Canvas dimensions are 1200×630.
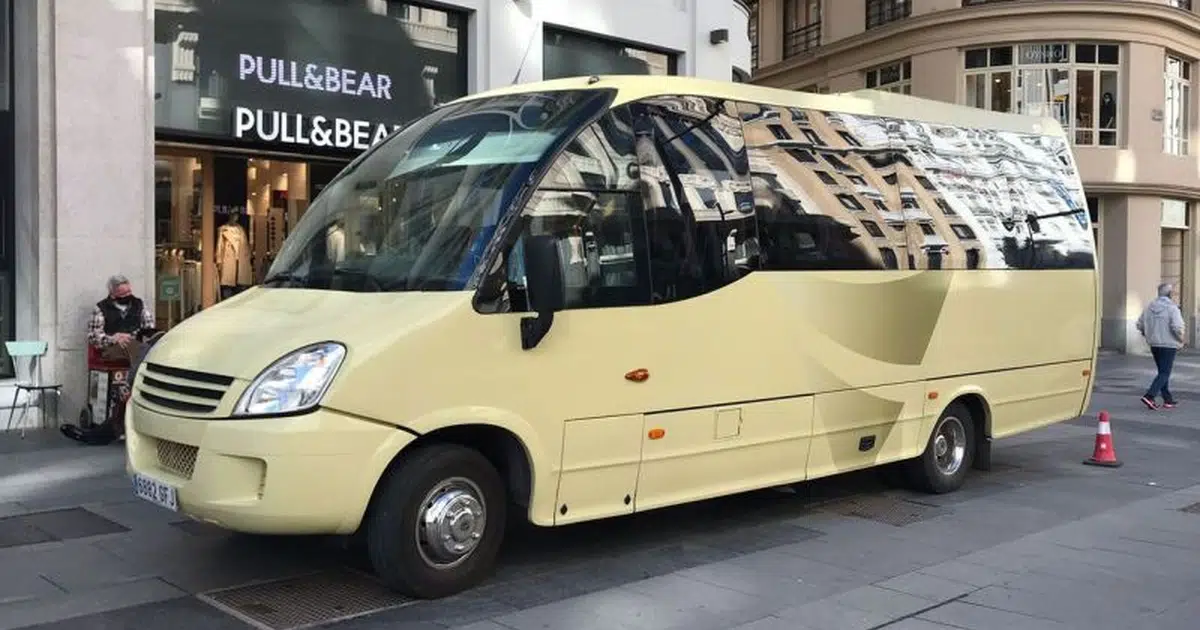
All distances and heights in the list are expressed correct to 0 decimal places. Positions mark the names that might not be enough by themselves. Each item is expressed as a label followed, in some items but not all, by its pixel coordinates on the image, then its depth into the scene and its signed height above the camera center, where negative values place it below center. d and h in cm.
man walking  1559 -50
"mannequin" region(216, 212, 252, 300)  1343 +43
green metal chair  1022 -72
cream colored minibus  548 -19
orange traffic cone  1080 -146
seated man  1033 -25
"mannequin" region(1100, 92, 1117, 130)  2711 +447
